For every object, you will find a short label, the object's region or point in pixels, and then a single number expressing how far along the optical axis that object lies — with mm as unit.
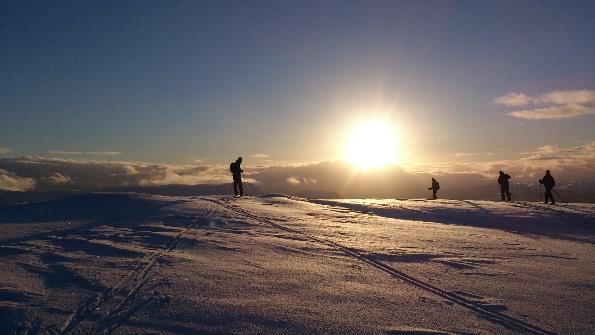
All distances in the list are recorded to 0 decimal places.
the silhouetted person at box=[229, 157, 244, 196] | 29792
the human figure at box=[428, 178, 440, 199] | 37056
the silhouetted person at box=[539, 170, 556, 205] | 29688
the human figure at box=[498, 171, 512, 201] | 32772
